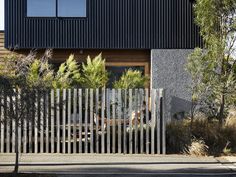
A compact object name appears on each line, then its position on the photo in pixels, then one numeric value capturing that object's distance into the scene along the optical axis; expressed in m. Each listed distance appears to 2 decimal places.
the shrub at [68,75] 16.23
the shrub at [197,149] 14.09
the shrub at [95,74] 17.86
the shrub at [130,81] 18.53
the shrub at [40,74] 10.70
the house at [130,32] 19.89
